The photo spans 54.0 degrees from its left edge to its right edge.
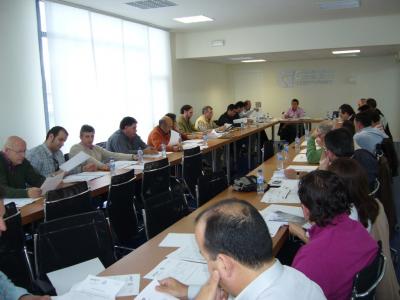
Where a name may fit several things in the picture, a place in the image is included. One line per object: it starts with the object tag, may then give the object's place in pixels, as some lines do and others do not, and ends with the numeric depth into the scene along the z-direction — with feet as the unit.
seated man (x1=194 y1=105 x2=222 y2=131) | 27.43
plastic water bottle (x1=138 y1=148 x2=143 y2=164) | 16.12
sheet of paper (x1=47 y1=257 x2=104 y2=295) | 6.13
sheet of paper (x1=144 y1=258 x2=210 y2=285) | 5.72
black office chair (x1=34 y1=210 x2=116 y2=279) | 7.06
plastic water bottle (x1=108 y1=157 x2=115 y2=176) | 13.68
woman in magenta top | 5.26
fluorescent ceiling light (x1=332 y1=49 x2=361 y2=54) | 30.22
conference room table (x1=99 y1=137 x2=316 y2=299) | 6.12
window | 18.47
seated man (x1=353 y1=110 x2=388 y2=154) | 14.76
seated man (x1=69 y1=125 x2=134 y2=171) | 14.64
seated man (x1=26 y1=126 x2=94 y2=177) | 12.87
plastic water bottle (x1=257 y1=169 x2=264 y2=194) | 10.46
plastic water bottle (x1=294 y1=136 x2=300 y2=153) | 18.03
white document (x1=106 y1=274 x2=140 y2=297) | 5.40
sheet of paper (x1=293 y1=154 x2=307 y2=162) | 15.05
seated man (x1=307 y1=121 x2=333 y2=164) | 13.91
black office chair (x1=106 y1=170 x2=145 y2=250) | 11.01
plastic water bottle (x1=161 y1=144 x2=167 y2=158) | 17.21
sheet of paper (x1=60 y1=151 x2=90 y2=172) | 12.04
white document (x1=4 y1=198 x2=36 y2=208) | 9.99
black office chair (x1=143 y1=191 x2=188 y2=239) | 8.23
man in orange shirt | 19.61
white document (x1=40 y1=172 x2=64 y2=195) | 10.69
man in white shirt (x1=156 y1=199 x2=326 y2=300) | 3.44
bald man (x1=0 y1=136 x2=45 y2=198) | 10.50
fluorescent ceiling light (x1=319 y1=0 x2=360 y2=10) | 20.40
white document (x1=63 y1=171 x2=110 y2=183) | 12.76
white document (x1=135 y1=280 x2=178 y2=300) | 5.20
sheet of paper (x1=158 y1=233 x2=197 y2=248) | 7.05
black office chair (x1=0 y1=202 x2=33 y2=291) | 7.72
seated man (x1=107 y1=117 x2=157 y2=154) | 17.66
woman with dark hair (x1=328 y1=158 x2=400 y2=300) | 6.74
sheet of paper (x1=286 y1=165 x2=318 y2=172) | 13.05
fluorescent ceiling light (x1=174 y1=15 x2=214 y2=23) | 23.38
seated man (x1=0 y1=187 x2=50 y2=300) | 5.60
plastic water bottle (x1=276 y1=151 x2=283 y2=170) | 13.54
